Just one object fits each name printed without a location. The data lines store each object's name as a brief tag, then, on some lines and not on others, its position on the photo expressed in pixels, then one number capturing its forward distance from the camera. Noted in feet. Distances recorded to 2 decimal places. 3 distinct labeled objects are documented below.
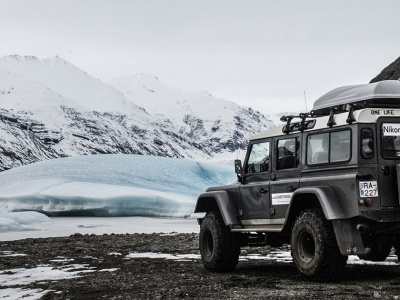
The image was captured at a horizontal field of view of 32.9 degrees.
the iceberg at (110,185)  110.22
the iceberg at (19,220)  82.64
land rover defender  27.76
